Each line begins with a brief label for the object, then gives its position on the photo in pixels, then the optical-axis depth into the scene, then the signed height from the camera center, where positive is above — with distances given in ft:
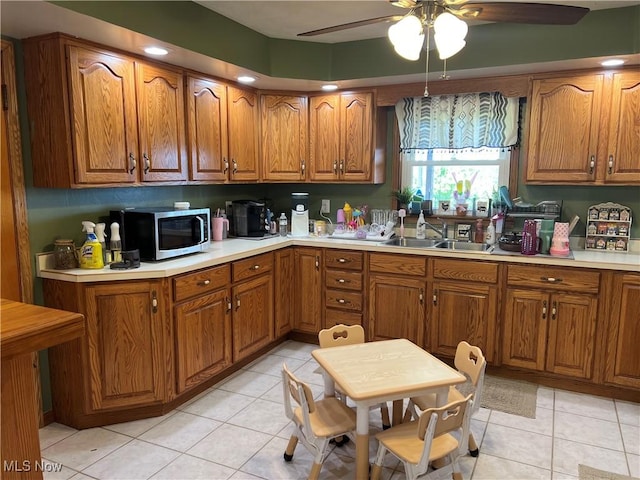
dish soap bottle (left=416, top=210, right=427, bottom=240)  12.64 -1.30
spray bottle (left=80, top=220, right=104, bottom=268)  8.40 -1.35
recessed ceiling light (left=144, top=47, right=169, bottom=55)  8.77 +2.56
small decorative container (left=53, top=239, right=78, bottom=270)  8.44 -1.41
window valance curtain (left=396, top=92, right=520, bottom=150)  11.53 +1.60
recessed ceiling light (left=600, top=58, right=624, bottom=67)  9.51 +2.55
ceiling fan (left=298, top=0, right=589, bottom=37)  6.27 +2.45
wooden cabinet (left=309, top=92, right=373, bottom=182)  12.50 +1.23
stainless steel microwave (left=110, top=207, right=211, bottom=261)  8.98 -1.03
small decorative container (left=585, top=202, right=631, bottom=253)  10.59 -1.08
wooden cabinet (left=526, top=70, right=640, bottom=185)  9.83 +1.17
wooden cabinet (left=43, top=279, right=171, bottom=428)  8.16 -3.20
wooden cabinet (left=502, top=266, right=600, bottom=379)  9.73 -3.09
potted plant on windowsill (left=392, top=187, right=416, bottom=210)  12.96 -0.42
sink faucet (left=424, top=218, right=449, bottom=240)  12.50 -1.34
